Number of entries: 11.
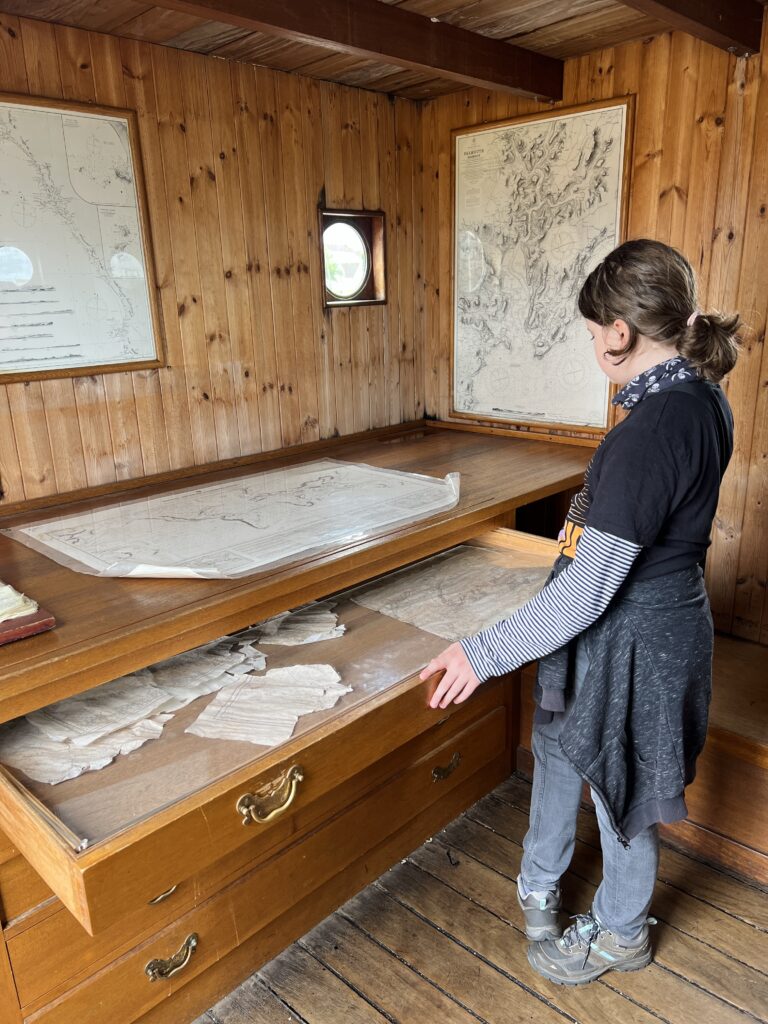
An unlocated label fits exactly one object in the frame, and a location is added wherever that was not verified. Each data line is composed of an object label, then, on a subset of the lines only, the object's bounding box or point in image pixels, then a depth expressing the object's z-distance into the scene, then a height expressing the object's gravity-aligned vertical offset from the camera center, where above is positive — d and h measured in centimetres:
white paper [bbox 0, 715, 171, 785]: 113 -67
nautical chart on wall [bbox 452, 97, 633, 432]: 237 +10
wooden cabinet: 100 -75
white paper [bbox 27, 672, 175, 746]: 124 -68
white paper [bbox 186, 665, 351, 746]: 121 -67
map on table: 155 -52
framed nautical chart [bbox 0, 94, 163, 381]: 183 +12
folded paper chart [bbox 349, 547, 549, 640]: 163 -68
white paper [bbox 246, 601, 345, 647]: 156 -69
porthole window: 260 +10
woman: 114 -49
